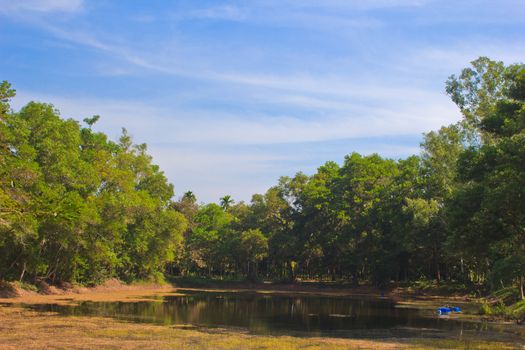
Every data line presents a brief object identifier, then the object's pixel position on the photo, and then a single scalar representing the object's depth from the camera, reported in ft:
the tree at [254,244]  244.63
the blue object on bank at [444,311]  112.06
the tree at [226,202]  381.40
